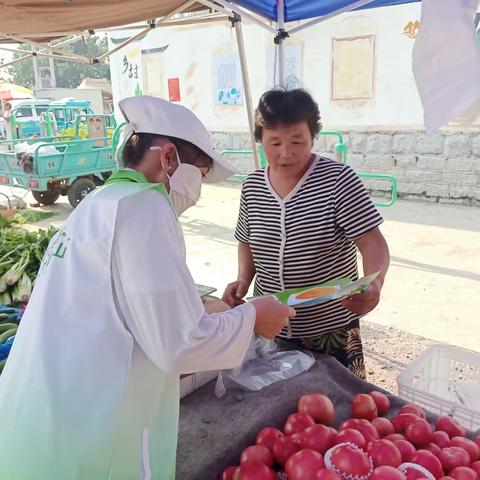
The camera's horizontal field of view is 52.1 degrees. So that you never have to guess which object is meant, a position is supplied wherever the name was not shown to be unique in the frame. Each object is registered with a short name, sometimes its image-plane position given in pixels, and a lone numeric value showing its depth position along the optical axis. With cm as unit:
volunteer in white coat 97
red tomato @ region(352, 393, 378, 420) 145
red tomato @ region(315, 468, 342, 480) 109
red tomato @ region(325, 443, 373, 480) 114
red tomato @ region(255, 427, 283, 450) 131
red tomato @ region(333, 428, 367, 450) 124
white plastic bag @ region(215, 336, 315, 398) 158
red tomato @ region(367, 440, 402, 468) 118
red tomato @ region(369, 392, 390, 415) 153
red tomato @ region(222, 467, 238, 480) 122
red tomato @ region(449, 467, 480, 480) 118
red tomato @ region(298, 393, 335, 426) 142
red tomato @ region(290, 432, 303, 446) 129
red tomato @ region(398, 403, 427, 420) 146
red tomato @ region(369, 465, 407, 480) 109
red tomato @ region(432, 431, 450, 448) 133
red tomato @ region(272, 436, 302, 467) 127
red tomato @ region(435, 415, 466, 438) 140
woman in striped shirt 180
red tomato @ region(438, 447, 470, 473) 124
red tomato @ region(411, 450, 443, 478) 121
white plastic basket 168
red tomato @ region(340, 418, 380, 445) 130
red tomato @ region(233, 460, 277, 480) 117
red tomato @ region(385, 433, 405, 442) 132
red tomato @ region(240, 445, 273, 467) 125
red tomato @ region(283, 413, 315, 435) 135
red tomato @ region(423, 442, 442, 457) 129
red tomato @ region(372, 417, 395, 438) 139
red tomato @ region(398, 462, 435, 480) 116
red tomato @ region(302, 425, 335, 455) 125
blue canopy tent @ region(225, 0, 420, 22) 304
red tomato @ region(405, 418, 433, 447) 134
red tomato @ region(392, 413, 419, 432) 141
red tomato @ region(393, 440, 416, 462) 125
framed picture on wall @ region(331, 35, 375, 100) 781
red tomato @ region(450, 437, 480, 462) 130
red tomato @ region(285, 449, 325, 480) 114
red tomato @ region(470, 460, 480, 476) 123
